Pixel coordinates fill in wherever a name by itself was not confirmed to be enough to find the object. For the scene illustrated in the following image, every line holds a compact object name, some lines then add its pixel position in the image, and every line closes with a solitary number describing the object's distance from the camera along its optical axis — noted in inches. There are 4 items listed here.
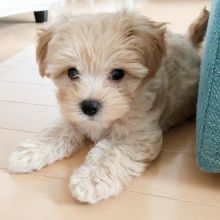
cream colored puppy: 13.3
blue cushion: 11.7
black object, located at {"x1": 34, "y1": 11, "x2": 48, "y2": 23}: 39.4
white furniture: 35.0
